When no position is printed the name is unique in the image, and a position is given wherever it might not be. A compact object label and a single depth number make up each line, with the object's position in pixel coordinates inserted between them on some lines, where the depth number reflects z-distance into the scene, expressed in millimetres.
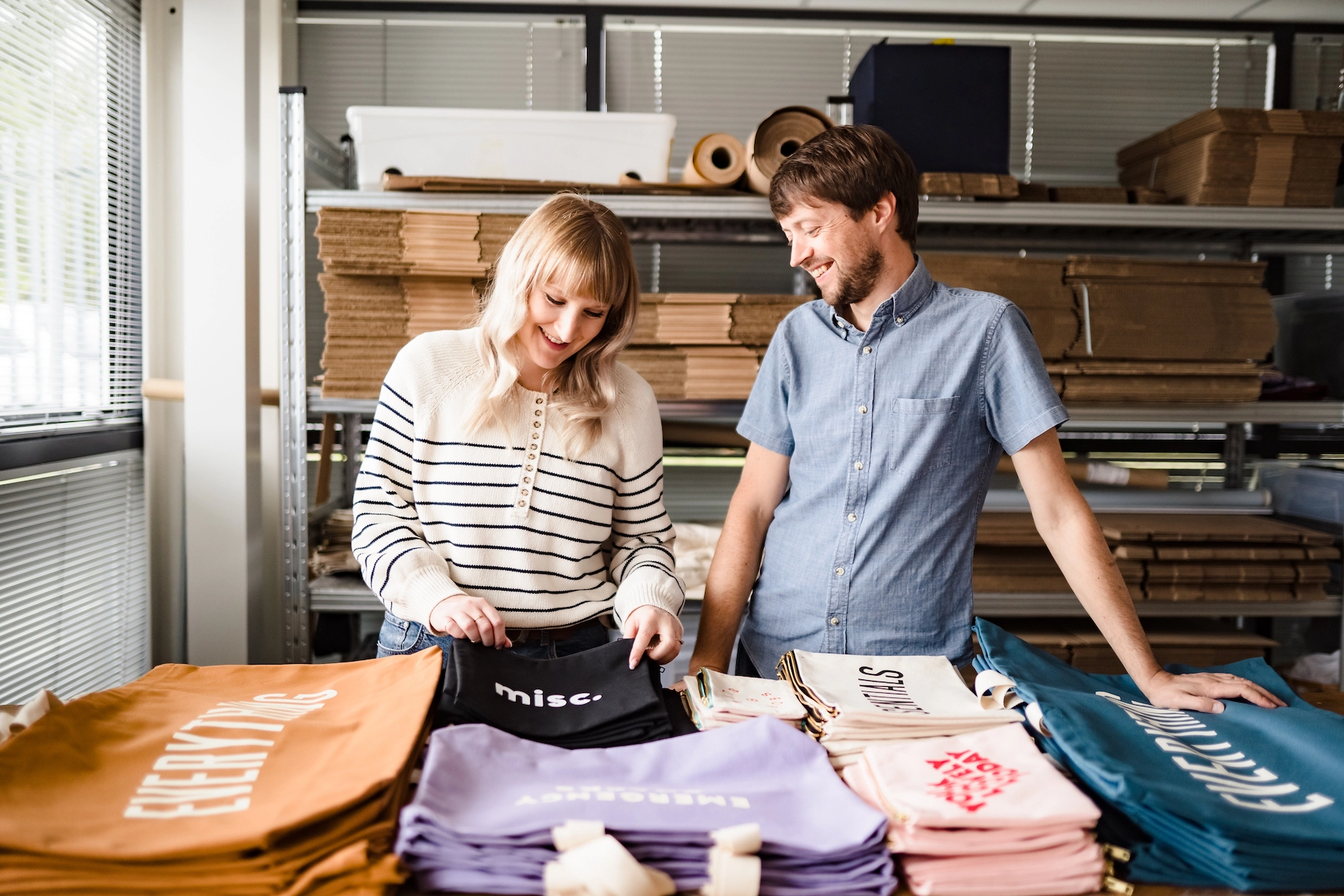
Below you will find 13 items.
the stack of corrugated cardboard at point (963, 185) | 2373
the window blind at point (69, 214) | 2008
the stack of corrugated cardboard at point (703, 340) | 2381
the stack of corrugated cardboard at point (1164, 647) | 2484
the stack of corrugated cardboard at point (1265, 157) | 2414
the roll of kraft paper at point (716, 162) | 2348
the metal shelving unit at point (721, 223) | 2314
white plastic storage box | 2348
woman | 1276
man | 1358
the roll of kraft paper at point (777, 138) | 2328
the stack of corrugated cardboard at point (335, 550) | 2451
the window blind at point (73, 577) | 2053
